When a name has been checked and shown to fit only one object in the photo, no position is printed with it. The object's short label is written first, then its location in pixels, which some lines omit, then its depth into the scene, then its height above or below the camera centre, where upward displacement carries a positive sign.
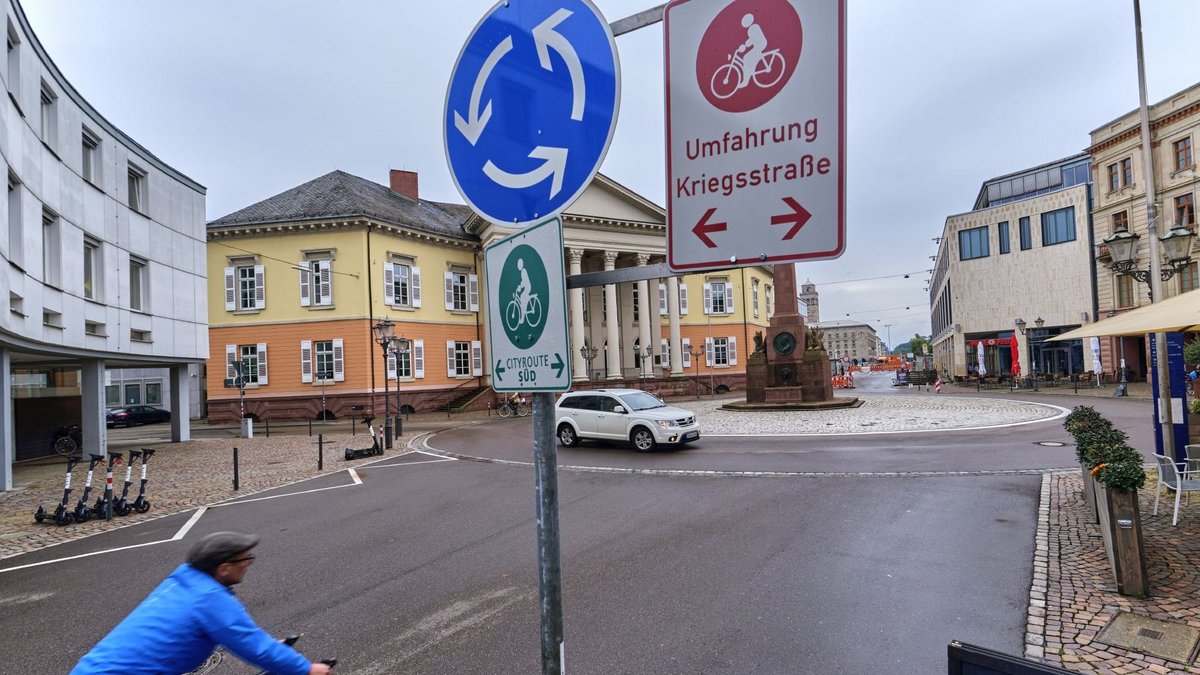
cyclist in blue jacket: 2.46 -1.08
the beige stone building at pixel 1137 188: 33.53 +8.97
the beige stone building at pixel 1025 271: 42.81 +5.50
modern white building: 13.05 +3.22
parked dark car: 37.72 -2.64
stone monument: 27.64 -0.62
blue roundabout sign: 1.59 +0.71
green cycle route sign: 1.53 +0.13
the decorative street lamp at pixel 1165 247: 10.74 +1.65
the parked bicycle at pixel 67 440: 21.53 -2.25
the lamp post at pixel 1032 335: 39.84 +0.75
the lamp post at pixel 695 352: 46.53 +0.23
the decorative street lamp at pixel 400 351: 24.00 +0.69
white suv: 15.73 -1.69
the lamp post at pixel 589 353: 37.80 +0.39
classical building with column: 33.78 +3.99
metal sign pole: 1.52 -0.46
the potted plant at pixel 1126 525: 5.10 -1.57
